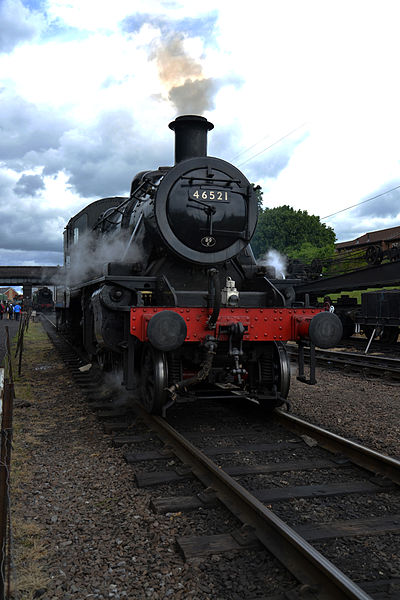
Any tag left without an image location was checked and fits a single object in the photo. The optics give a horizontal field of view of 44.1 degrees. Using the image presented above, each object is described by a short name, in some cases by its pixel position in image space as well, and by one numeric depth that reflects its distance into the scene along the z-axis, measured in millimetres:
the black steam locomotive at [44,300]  57406
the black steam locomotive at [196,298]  5332
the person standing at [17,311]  36266
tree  50594
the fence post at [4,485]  2445
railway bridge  58156
